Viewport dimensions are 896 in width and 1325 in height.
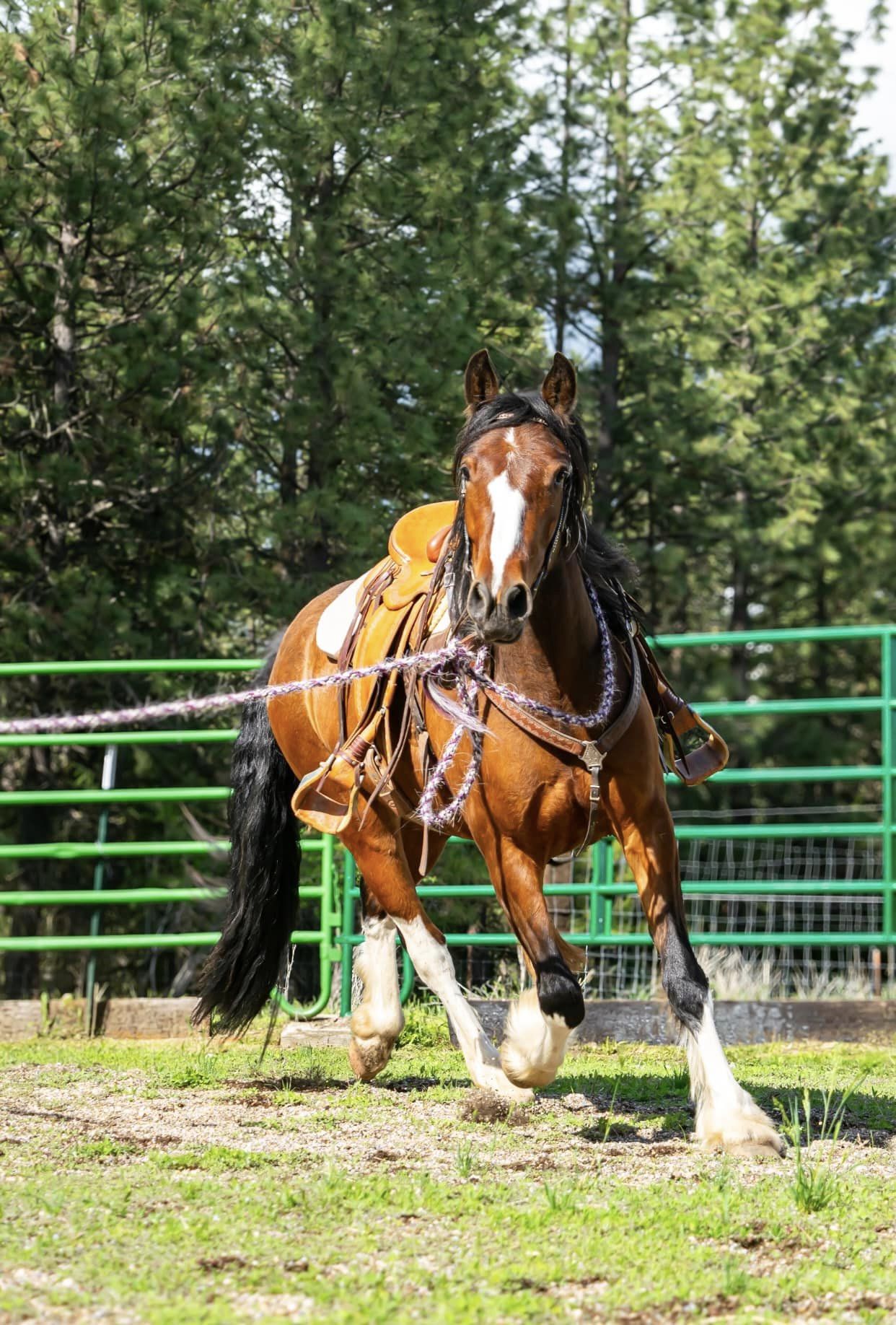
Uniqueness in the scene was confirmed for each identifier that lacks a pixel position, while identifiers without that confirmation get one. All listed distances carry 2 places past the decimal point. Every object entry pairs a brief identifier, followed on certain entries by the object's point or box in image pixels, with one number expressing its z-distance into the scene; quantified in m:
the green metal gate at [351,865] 14.84
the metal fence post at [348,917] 14.92
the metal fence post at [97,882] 15.89
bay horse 8.33
